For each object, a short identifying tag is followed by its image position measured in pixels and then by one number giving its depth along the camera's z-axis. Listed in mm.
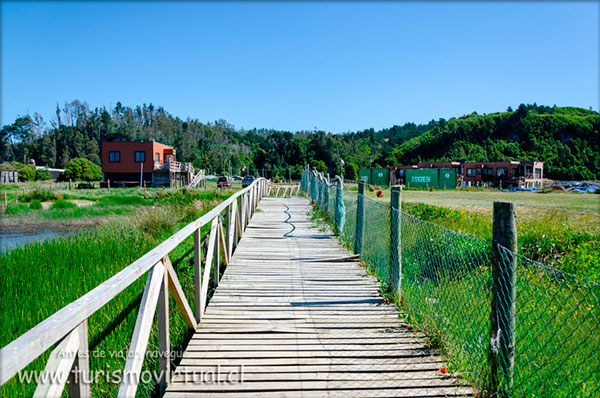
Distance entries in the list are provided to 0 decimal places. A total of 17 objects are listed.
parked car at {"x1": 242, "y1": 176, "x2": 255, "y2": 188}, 45228
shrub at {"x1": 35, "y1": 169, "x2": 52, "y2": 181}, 60250
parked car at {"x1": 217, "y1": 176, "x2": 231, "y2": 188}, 44938
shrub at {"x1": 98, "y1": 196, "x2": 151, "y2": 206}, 27372
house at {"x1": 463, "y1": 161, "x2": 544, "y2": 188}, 63031
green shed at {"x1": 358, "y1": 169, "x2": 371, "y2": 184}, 63494
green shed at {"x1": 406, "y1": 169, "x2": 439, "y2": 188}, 59094
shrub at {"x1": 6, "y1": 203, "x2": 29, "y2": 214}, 22305
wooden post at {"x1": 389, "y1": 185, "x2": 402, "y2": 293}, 4895
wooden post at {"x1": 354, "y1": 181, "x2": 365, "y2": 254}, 7074
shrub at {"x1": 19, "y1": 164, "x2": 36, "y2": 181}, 57344
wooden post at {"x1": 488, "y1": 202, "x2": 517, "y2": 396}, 2672
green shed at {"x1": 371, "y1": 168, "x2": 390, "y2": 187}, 62656
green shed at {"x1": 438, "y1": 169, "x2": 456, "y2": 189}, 58844
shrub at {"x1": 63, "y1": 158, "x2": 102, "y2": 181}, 55781
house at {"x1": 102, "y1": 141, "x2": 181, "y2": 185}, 48109
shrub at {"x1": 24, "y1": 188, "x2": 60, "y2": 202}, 27844
